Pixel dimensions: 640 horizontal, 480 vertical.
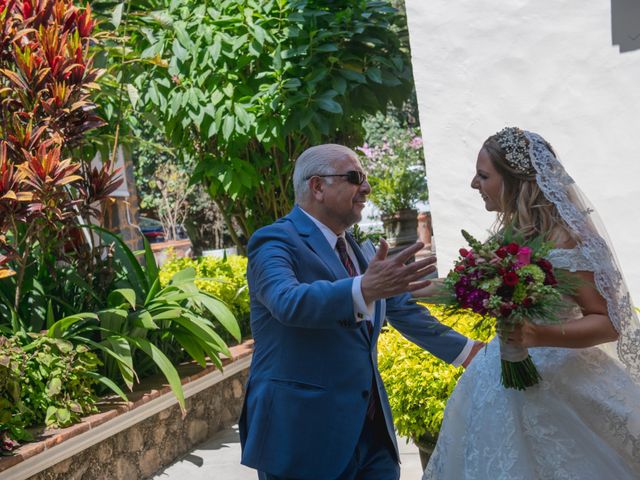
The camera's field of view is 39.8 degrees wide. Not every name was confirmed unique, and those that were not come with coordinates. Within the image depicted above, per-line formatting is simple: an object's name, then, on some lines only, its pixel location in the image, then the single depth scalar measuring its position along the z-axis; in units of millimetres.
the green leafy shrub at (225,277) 8406
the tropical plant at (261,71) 7633
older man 2816
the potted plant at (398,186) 16281
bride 2873
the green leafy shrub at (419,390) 4590
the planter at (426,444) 4750
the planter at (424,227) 17141
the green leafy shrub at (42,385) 4641
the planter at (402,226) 16266
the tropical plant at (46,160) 5301
